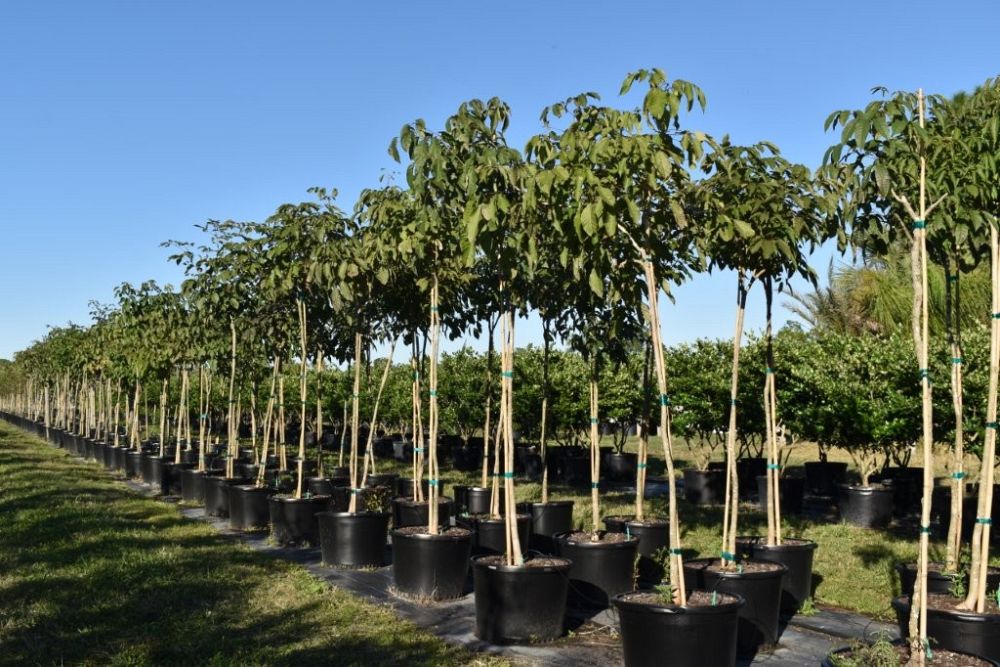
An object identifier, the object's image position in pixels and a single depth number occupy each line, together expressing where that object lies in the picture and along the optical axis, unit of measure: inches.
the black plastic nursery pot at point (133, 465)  615.8
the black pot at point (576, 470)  568.1
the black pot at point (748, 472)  512.4
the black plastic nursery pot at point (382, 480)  455.1
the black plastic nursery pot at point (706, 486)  484.4
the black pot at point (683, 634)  163.3
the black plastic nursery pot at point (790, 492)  442.0
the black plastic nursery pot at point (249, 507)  375.2
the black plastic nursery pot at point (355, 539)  292.4
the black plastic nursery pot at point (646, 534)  264.7
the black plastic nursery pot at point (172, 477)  519.2
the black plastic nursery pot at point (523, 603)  202.7
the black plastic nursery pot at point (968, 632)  161.9
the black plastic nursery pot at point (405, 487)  443.4
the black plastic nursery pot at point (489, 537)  288.7
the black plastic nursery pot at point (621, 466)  599.8
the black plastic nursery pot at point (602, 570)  233.1
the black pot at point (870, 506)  384.2
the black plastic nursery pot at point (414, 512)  329.4
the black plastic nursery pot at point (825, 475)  512.7
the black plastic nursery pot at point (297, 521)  335.9
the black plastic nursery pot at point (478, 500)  377.1
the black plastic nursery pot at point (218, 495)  418.0
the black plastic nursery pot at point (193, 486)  465.1
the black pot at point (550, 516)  328.5
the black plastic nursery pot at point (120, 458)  658.0
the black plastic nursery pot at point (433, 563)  243.9
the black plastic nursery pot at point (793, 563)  230.2
